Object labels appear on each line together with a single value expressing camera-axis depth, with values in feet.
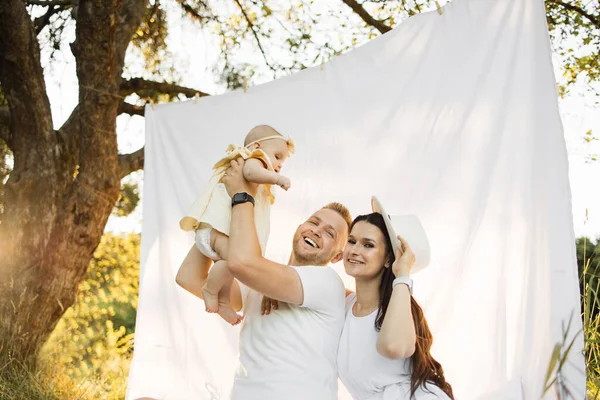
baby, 6.89
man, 6.40
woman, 6.14
